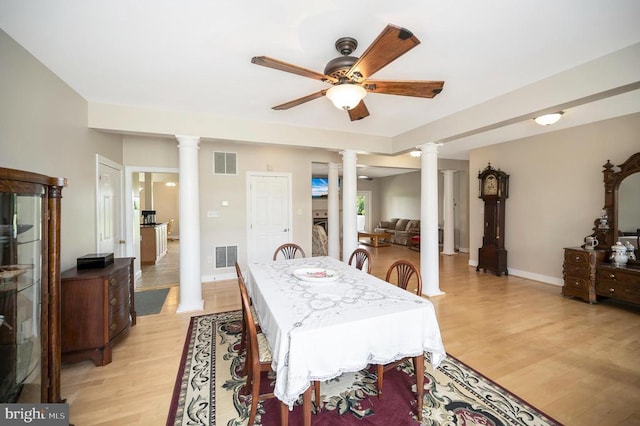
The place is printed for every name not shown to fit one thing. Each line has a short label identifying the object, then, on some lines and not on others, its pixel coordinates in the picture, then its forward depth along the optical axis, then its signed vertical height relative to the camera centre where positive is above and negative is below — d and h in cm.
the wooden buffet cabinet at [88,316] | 227 -87
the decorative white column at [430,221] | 413 -15
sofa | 905 -62
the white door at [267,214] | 516 -5
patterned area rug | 171 -129
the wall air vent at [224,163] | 489 +87
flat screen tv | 1129 +104
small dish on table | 214 -52
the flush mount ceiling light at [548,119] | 350 +119
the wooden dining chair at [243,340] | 214 -114
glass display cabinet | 148 -45
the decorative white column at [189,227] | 354 -20
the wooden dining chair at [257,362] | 154 -88
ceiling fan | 144 +89
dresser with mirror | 348 -55
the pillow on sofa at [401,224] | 961 -46
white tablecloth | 136 -64
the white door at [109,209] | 341 +4
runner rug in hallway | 354 -126
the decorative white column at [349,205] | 455 +10
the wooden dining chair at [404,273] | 210 -53
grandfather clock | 525 -20
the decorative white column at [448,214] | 770 -9
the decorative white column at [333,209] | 643 +6
